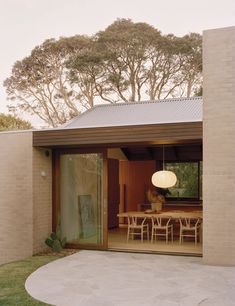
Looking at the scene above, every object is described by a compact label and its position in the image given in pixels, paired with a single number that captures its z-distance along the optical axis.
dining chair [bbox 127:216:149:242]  10.91
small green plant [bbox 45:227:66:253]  9.77
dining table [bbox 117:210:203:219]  10.34
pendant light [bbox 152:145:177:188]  10.55
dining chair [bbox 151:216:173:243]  10.70
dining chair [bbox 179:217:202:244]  10.42
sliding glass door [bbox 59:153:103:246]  10.09
